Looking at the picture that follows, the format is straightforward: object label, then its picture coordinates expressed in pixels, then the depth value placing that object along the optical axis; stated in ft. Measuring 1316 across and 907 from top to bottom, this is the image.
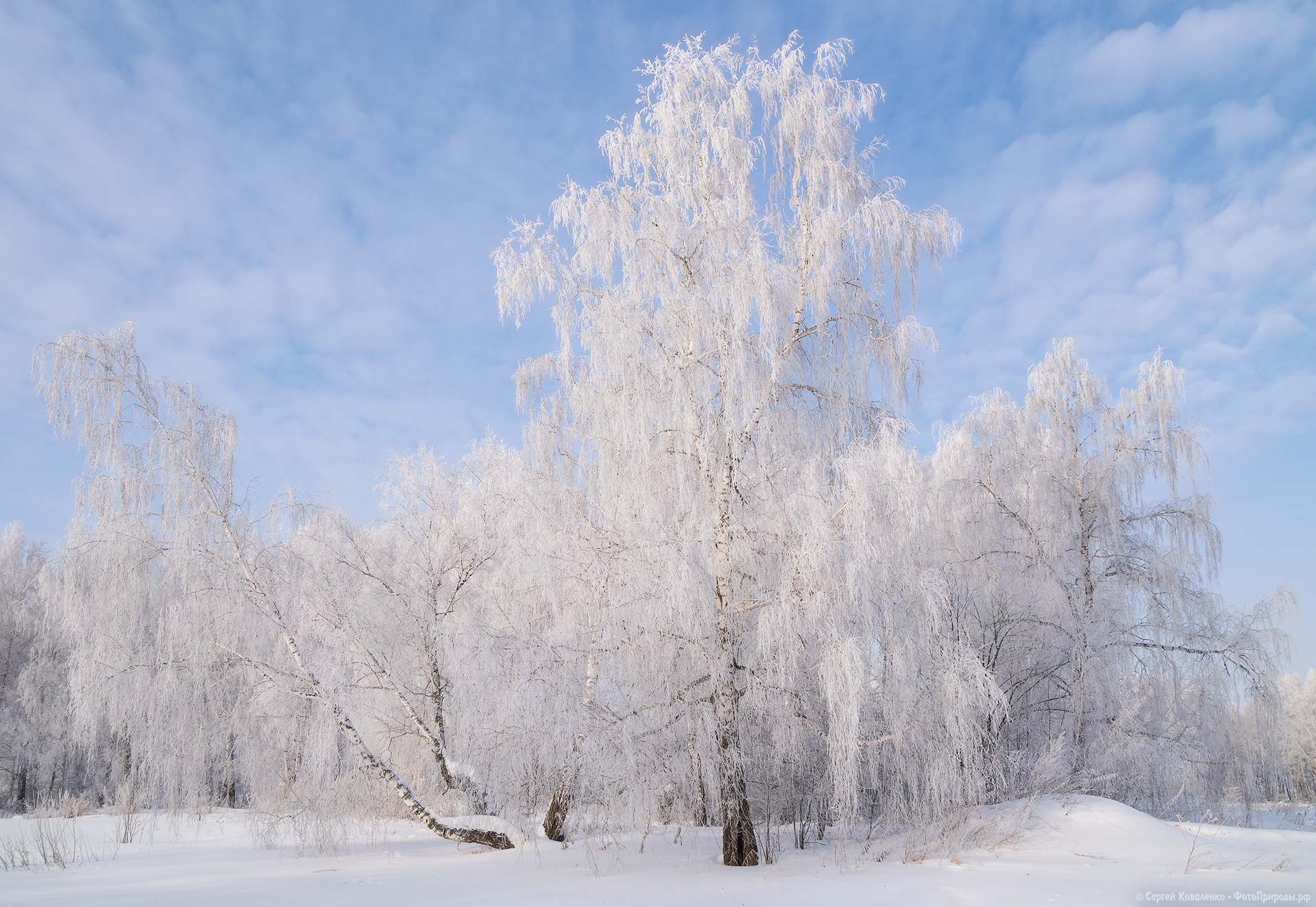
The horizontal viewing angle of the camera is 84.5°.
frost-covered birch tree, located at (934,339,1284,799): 36.14
